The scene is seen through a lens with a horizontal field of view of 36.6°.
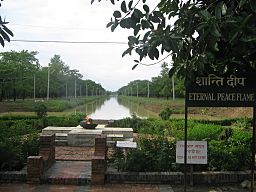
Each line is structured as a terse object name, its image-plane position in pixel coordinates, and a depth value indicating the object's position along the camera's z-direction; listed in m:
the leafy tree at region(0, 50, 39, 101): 53.07
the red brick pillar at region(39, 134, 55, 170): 9.20
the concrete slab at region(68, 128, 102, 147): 14.48
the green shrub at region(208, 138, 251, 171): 8.57
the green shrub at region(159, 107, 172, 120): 25.36
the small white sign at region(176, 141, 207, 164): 7.58
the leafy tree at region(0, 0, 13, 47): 3.45
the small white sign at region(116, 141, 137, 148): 9.08
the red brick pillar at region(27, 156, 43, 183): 8.13
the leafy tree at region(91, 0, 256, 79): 3.21
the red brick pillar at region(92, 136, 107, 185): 8.17
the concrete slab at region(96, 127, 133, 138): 15.27
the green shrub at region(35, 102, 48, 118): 25.28
